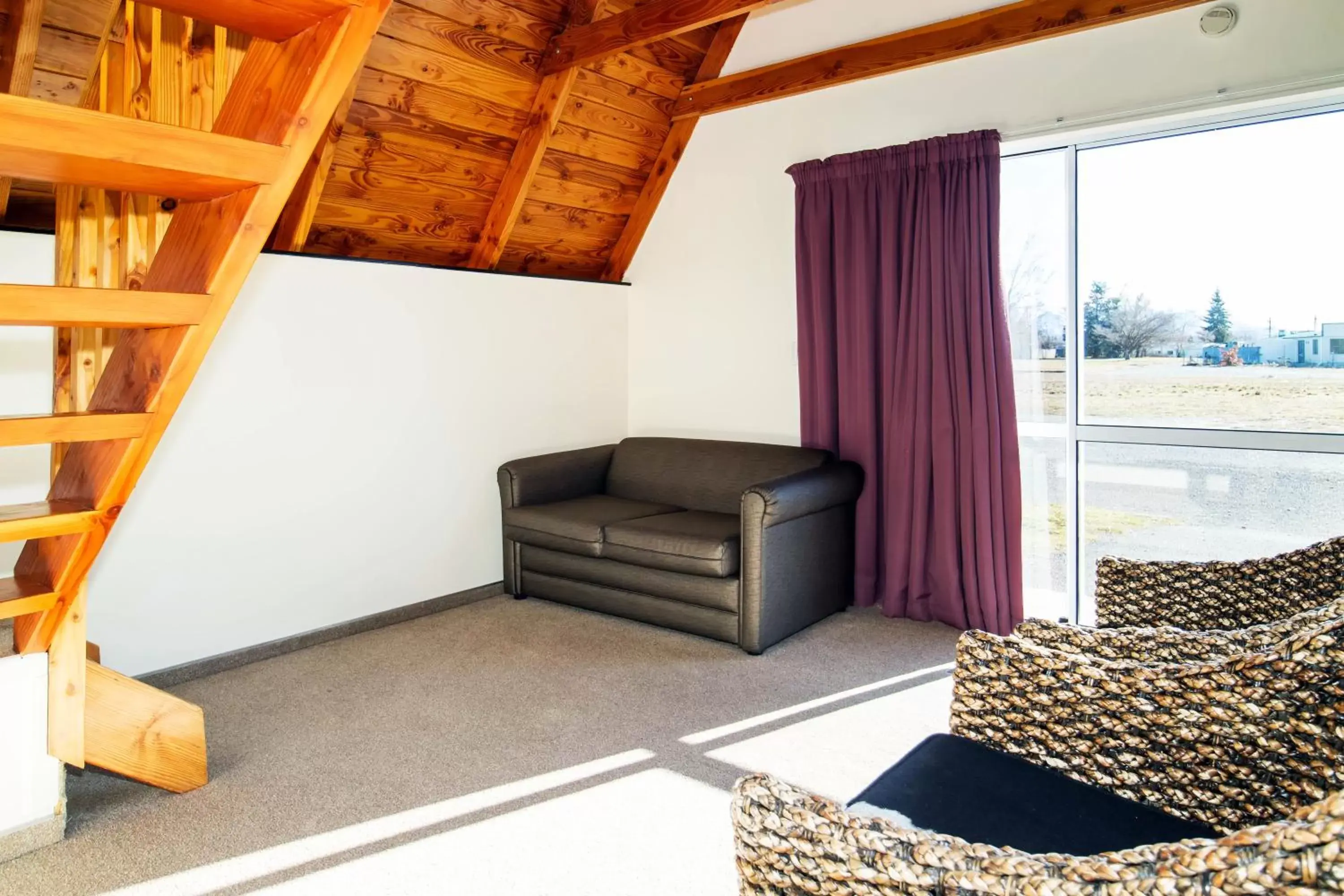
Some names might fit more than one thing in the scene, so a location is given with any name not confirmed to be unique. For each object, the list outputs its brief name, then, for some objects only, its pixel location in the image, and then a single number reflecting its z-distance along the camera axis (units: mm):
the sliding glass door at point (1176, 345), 3289
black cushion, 1390
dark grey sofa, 3598
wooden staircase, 1321
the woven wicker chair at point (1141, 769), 883
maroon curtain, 3723
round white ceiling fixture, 3188
